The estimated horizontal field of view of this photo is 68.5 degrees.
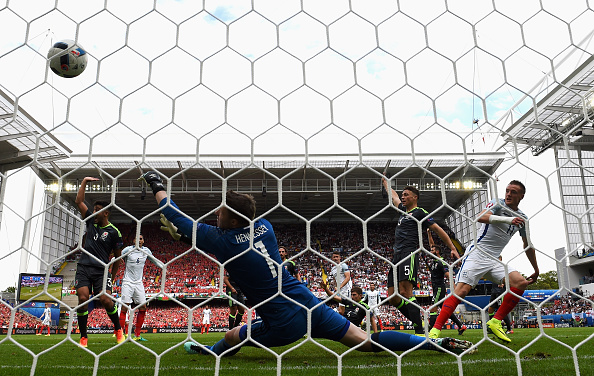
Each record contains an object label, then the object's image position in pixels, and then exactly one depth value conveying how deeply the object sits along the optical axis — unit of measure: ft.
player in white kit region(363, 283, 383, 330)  36.63
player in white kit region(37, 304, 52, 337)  62.76
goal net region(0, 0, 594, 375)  9.53
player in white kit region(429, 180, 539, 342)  12.95
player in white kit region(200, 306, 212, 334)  56.90
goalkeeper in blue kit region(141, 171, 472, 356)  9.64
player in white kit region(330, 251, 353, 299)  25.89
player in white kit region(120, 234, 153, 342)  25.19
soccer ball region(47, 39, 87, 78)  11.08
